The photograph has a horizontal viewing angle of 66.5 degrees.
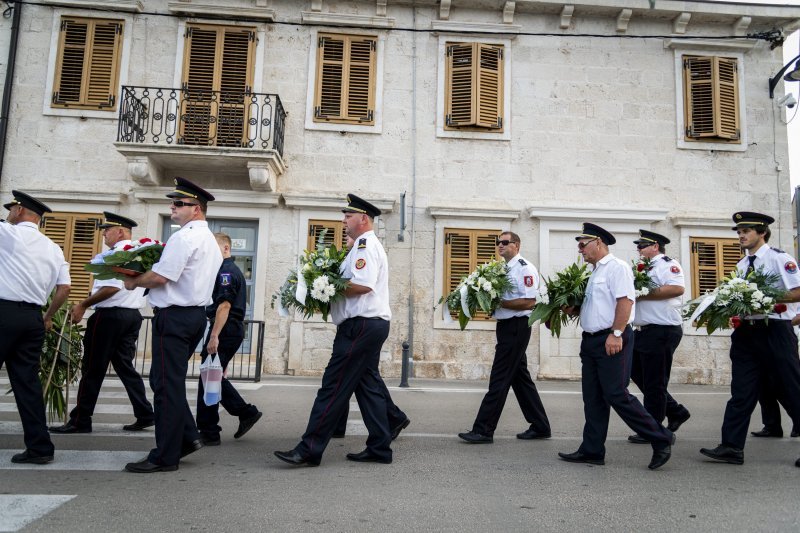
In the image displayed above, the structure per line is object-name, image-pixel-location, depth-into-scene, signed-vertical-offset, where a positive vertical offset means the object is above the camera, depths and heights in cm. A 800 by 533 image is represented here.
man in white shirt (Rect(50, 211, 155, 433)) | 609 -23
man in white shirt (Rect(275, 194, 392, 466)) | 478 -20
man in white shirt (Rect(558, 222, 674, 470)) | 493 -10
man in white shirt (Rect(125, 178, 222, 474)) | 450 +1
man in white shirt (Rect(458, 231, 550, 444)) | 598 -26
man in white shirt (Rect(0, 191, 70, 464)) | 469 +0
